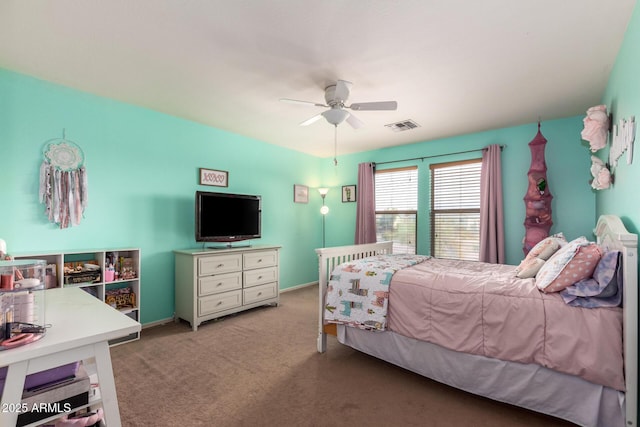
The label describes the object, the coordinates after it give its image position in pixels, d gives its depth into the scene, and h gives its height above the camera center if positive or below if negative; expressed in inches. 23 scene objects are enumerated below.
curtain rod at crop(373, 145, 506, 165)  153.0 +35.1
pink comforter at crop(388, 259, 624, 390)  61.7 -26.0
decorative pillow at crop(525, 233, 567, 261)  90.8 -10.3
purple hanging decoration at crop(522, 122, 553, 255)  132.6 +8.1
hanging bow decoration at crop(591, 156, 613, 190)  94.6 +13.3
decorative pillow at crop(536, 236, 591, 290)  69.1 -12.3
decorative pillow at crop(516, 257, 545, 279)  85.1 -15.7
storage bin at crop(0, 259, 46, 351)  35.5 -11.8
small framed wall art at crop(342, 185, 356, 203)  209.3 +15.6
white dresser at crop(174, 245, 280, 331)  128.5 -31.5
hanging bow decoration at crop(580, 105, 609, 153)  95.1 +28.8
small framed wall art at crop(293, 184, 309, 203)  202.6 +15.0
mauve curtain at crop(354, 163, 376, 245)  193.2 +5.9
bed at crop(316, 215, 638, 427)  59.1 -38.9
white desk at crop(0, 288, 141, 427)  34.0 -16.1
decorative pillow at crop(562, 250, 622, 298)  61.9 -14.2
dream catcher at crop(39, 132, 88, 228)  103.9 +11.8
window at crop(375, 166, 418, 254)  184.7 +5.1
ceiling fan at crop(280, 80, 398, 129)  97.0 +37.0
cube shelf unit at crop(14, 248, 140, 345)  98.7 -19.7
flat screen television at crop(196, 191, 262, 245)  138.3 -1.1
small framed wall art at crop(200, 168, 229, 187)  149.9 +19.6
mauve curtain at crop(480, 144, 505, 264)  148.9 +2.0
